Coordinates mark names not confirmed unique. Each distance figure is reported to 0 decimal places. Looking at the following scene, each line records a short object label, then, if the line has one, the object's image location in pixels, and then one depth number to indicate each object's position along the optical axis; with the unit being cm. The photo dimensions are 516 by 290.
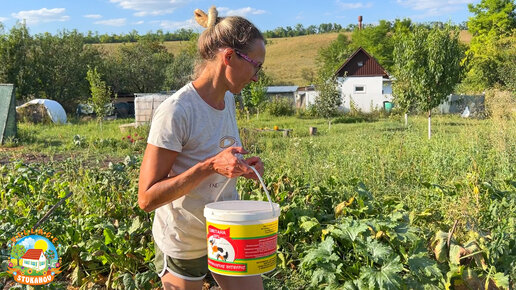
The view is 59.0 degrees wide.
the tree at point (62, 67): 2826
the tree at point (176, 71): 3928
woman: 162
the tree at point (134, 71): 3569
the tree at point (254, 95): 2588
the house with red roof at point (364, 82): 3319
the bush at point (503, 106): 964
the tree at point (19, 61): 2620
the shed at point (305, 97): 3280
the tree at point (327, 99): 2098
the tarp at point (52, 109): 2145
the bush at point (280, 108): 2941
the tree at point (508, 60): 2957
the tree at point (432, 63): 1426
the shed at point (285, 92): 3888
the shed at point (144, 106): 1840
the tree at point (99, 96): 1775
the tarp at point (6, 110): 1236
